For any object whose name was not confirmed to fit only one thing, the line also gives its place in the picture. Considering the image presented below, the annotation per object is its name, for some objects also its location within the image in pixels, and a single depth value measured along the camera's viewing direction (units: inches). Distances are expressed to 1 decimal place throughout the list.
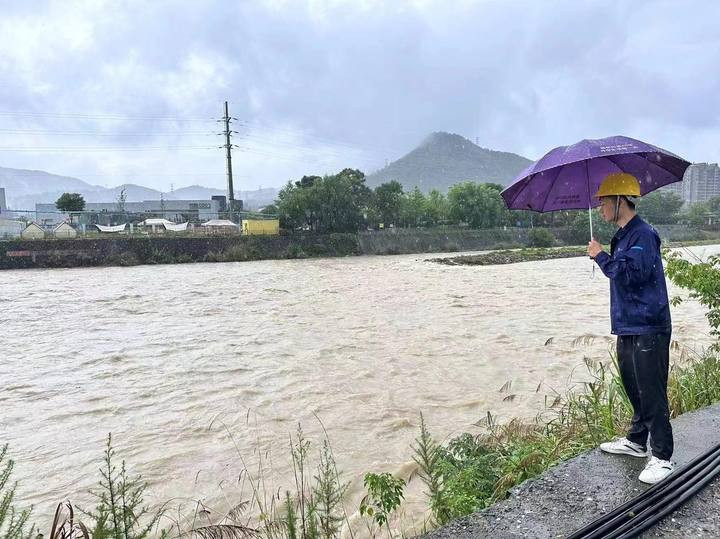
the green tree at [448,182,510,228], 2156.7
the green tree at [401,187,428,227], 2037.4
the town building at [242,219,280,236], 1609.5
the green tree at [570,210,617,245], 2163.8
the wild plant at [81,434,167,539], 85.3
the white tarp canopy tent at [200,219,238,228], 1638.8
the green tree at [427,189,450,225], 2159.2
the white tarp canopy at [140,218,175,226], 1833.2
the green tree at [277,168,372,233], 1686.8
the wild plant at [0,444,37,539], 81.5
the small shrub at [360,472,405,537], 122.4
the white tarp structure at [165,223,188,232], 1760.6
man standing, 109.4
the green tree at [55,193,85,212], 1861.0
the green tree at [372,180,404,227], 1925.4
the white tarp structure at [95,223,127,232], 1684.3
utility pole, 1689.2
